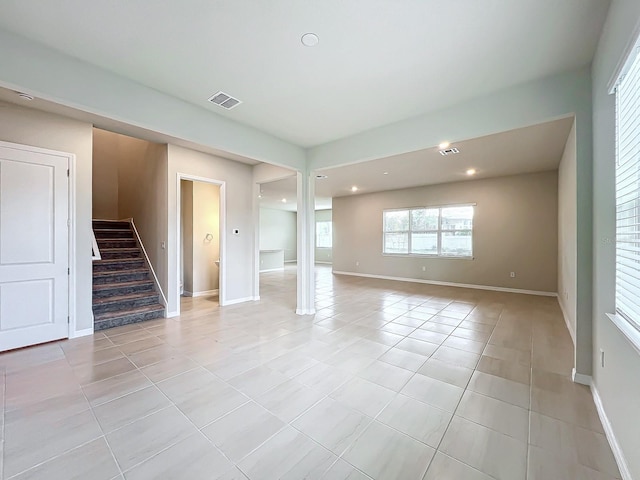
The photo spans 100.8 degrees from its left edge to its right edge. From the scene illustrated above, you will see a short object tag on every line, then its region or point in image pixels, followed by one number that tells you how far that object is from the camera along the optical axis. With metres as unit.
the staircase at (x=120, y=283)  3.98
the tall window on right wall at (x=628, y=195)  1.43
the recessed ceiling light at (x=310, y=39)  1.94
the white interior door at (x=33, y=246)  3.01
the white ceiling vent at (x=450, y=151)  4.38
